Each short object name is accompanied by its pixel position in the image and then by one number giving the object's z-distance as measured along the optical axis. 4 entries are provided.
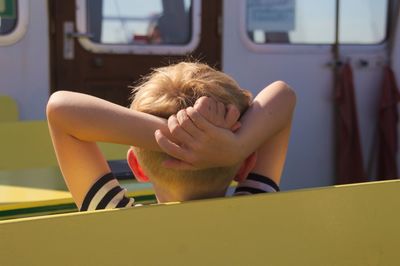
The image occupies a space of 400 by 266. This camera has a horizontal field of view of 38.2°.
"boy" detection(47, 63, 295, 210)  0.88
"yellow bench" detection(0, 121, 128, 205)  1.95
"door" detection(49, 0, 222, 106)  2.99
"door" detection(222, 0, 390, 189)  3.36
